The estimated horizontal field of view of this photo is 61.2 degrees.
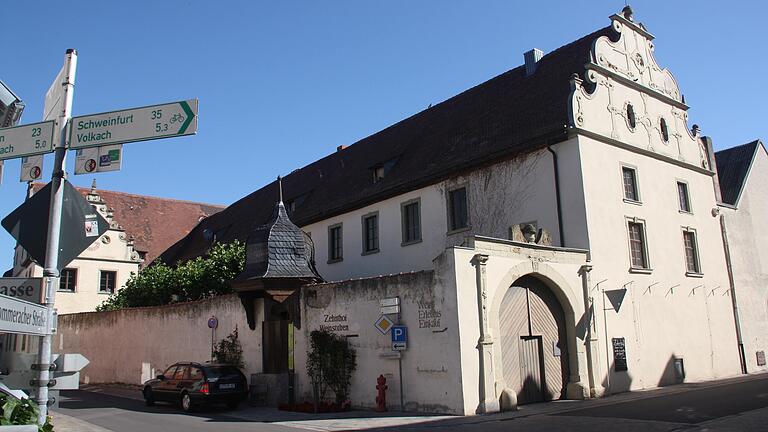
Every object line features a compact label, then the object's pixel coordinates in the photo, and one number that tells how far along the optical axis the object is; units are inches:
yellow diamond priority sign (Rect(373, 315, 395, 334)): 659.4
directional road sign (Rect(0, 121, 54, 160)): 257.6
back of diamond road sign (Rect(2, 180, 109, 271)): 228.7
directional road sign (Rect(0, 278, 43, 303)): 216.5
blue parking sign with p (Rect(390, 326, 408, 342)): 642.8
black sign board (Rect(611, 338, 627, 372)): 744.3
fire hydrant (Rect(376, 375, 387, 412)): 650.8
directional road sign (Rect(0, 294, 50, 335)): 172.5
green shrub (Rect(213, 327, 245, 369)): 844.6
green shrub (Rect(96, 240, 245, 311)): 1138.7
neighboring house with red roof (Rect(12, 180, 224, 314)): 1505.9
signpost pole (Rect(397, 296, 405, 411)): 642.2
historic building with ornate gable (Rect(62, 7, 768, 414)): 636.1
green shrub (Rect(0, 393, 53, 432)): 200.1
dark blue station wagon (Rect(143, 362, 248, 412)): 711.1
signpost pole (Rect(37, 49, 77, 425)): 214.5
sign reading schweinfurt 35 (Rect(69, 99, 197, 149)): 255.0
